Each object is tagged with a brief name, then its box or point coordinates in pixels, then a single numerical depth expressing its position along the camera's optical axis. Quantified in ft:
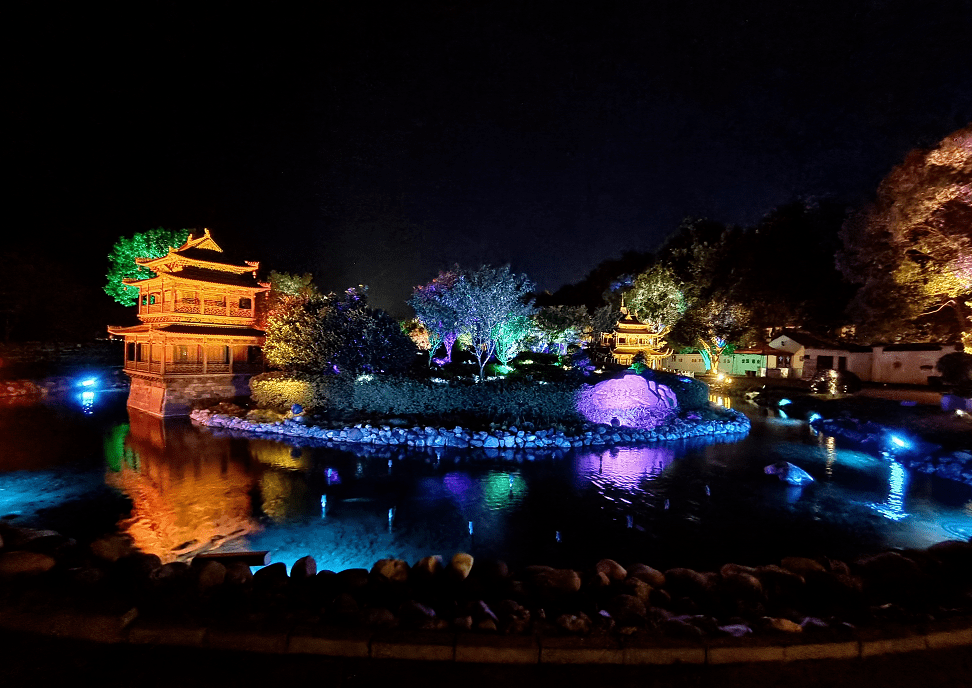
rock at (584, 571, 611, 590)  20.52
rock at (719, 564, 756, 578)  21.53
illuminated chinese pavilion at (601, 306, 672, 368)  129.90
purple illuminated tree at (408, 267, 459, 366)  71.87
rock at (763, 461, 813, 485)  43.96
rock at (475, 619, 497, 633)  15.31
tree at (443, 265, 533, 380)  69.99
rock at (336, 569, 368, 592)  19.85
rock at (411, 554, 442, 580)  21.04
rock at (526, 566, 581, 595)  20.27
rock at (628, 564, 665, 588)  20.88
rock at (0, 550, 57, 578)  17.72
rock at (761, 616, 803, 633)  15.79
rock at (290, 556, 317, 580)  20.80
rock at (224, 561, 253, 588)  18.38
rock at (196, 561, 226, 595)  17.64
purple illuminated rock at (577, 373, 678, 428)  65.46
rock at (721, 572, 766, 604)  20.31
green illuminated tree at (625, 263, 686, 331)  153.06
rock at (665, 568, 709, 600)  20.49
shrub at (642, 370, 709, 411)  72.18
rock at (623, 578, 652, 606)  19.48
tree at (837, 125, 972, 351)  65.21
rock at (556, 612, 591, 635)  14.85
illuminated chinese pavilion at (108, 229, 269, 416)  74.79
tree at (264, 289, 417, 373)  67.46
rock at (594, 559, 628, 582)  21.12
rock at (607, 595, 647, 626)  17.22
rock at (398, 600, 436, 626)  15.93
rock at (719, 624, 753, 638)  15.28
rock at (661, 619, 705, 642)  14.21
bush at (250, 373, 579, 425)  63.77
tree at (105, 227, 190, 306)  131.34
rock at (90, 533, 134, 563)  21.47
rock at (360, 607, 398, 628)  15.01
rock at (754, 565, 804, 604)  21.16
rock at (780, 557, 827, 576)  22.49
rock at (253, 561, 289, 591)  18.93
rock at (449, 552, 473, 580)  21.24
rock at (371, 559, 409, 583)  20.52
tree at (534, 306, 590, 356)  86.38
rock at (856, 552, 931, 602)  21.08
